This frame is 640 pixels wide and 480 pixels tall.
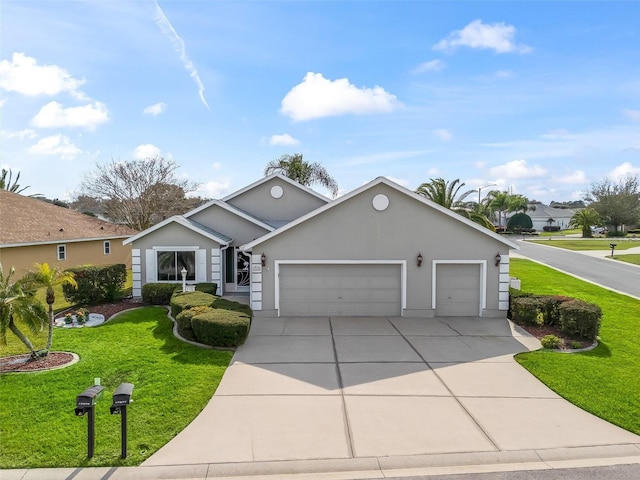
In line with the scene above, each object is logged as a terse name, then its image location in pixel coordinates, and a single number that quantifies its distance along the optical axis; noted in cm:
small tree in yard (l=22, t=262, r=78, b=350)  964
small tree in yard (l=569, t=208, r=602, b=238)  6606
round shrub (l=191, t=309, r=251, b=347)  1056
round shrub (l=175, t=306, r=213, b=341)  1113
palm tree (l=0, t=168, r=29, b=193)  4421
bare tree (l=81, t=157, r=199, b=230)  3628
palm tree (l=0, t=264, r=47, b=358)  867
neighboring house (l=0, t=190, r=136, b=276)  1970
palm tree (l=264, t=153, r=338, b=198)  4022
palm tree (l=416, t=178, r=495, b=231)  2933
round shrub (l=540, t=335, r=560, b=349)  1109
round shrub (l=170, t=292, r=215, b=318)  1250
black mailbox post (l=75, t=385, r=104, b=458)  563
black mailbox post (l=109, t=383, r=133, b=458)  571
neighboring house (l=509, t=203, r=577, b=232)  9531
